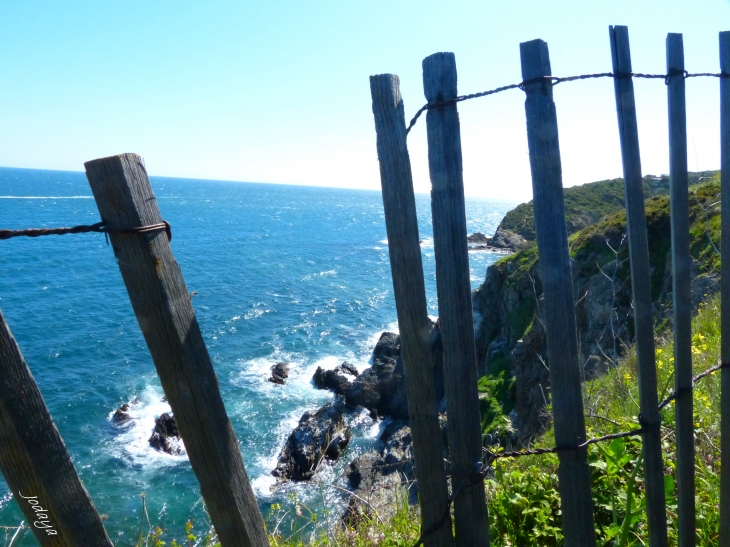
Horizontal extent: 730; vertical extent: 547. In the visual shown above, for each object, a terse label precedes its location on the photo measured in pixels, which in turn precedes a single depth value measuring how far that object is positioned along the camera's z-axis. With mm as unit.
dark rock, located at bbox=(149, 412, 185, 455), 19891
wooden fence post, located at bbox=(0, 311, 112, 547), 1537
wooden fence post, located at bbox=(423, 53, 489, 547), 2143
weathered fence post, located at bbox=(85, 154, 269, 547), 1710
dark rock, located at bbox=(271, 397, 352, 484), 18438
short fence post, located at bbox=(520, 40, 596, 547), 2193
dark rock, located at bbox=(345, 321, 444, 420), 24719
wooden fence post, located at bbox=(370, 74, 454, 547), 2090
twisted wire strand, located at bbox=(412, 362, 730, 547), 2234
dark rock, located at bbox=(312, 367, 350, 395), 26297
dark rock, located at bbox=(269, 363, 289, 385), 26812
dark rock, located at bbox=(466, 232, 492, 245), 71000
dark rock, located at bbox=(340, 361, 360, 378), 27672
